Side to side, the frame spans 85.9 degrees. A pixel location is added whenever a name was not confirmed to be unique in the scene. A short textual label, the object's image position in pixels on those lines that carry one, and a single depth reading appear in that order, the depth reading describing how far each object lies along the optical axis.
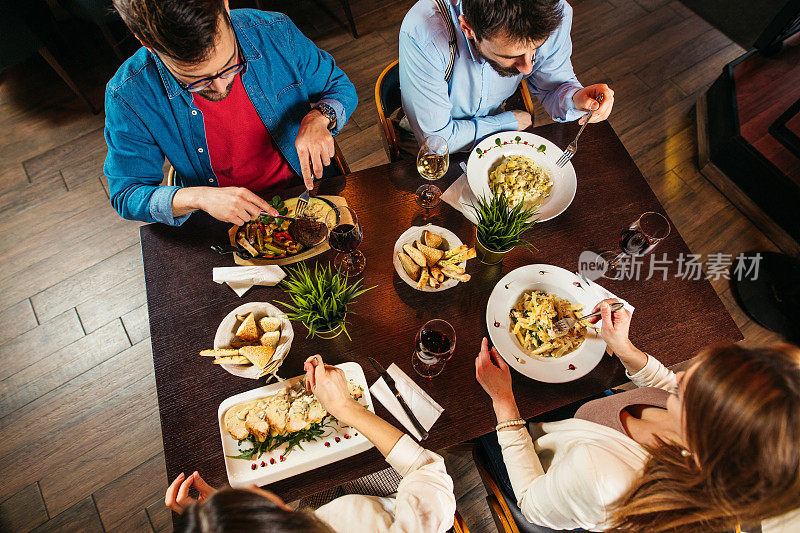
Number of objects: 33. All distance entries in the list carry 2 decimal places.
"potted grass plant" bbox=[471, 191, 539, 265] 1.39
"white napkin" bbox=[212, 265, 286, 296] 1.48
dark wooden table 1.33
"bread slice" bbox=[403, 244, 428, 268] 1.43
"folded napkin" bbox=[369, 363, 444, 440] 1.33
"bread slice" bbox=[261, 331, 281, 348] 1.35
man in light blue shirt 1.42
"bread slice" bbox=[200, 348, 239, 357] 1.31
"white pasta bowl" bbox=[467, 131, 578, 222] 1.61
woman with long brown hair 0.99
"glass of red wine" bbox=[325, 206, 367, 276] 1.39
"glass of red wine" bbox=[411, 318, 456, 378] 1.31
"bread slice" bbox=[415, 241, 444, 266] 1.44
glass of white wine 1.54
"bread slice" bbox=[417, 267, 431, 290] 1.41
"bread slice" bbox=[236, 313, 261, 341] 1.34
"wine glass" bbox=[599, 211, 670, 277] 1.47
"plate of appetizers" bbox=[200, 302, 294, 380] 1.31
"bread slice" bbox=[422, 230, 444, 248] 1.47
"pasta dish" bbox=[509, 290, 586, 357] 1.40
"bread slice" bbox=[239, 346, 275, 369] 1.30
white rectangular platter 1.25
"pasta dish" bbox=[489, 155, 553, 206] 1.59
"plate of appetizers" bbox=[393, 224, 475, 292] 1.42
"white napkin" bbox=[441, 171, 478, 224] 1.62
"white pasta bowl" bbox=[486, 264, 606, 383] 1.37
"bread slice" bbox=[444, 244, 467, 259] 1.43
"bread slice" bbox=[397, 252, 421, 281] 1.44
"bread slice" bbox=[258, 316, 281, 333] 1.37
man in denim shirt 1.35
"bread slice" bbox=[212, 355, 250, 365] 1.31
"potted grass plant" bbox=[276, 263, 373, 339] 1.31
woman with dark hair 1.19
